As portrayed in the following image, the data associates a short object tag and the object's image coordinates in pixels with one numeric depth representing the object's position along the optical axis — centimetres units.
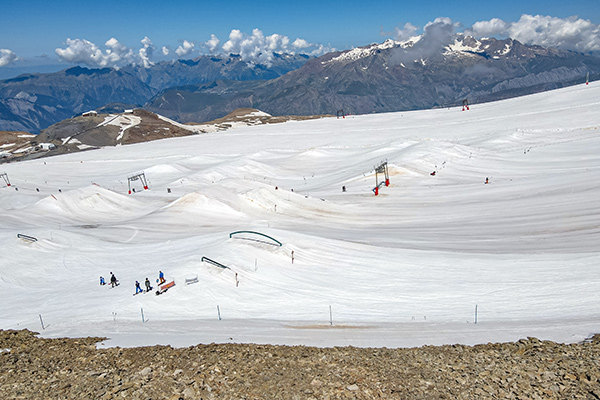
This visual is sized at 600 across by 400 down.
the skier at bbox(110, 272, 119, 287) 2938
